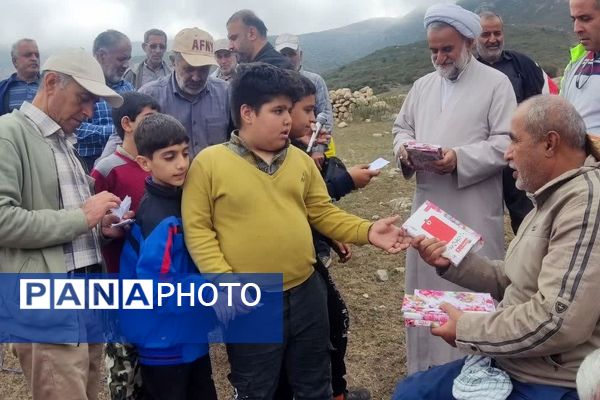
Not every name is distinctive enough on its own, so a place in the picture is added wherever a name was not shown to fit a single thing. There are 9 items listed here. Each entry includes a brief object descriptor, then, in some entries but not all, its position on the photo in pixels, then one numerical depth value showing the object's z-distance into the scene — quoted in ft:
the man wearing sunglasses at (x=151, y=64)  19.45
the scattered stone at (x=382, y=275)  17.81
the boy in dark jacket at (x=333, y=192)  9.77
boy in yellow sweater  7.91
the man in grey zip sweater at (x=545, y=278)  6.01
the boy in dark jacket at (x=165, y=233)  7.88
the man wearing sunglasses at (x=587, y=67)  10.20
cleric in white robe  10.25
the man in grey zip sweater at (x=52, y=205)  7.28
